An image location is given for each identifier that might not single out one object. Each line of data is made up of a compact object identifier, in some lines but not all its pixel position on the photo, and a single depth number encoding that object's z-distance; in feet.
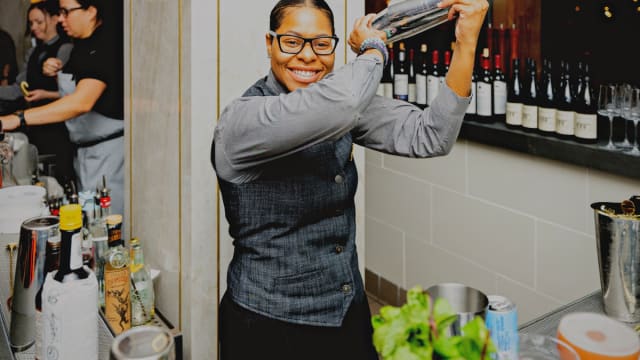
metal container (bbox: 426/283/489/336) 3.11
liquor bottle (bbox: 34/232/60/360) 3.44
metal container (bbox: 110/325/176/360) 2.48
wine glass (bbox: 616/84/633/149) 6.83
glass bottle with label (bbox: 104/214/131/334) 5.33
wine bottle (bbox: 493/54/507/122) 8.89
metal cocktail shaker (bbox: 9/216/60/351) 3.92
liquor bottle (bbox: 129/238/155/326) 6.03
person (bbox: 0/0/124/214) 6.89
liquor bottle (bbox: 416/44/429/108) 10.14
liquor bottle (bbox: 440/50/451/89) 9.87
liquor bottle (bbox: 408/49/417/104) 10.47
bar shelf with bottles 7.38
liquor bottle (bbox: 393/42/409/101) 10.60
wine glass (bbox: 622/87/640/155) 6.81
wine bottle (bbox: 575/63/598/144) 7.35
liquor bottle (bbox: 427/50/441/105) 9.91
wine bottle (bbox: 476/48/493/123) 9.00
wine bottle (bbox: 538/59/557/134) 7.88
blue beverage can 2.85
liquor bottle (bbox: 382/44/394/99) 11.18
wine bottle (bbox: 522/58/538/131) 8.17
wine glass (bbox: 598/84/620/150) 6.89
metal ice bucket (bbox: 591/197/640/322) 4.36
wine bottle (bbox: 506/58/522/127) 8.44
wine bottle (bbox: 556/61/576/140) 7.62
